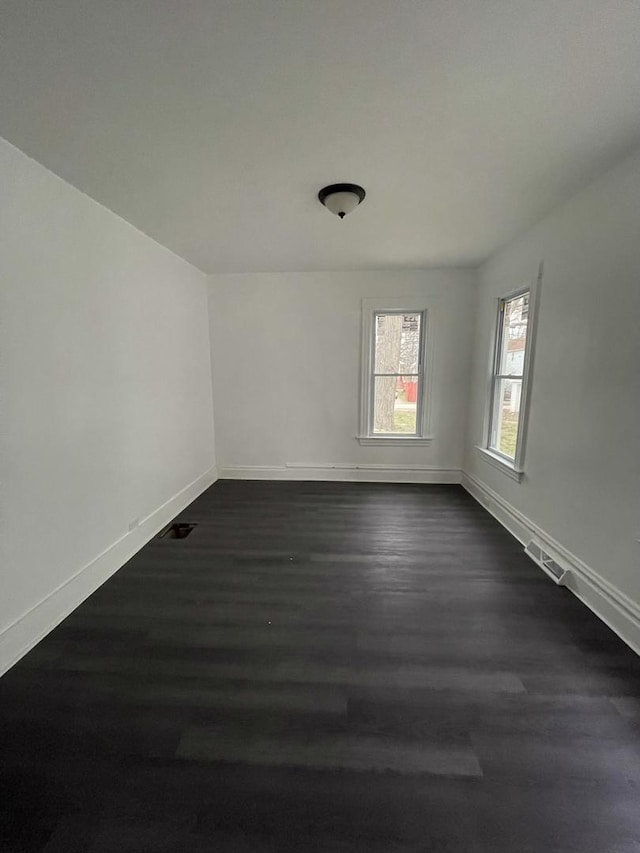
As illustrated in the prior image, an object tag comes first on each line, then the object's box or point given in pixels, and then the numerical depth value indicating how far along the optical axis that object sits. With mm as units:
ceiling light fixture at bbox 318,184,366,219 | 2090
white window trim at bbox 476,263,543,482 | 2740
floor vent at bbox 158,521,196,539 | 3058
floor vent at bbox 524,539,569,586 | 2335
